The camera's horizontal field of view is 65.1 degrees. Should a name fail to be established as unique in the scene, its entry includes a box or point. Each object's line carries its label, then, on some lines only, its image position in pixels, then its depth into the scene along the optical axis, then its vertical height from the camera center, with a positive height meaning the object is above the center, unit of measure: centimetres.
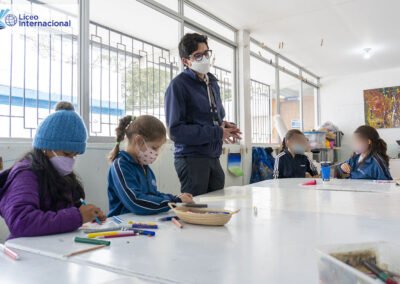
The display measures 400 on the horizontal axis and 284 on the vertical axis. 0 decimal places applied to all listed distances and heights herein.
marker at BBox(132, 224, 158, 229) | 86 -21
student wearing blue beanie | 80 -10
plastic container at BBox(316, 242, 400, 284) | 36 -14
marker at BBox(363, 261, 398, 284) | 35 -15
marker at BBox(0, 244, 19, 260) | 62 -21
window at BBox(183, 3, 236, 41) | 331 +147
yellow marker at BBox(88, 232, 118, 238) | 77 -21
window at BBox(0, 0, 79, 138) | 202 +60
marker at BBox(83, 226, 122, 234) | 82 -21
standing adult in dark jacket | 153 +15
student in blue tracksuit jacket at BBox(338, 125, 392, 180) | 234 -7
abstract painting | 568 +78
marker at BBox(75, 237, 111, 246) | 70 -20
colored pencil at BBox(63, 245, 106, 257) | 63 -21
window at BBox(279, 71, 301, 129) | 630 +100
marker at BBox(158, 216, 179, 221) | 98 -21
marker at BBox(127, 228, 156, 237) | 79 -21
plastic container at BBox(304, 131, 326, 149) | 506 +19
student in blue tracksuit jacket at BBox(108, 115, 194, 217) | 106 -8
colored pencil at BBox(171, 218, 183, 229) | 88 -21
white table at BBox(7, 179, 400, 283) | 55 -21
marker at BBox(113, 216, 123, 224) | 94 -21
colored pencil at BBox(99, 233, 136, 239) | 76 -21
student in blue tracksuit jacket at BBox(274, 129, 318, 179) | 268 -9
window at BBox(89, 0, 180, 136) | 263 +84
